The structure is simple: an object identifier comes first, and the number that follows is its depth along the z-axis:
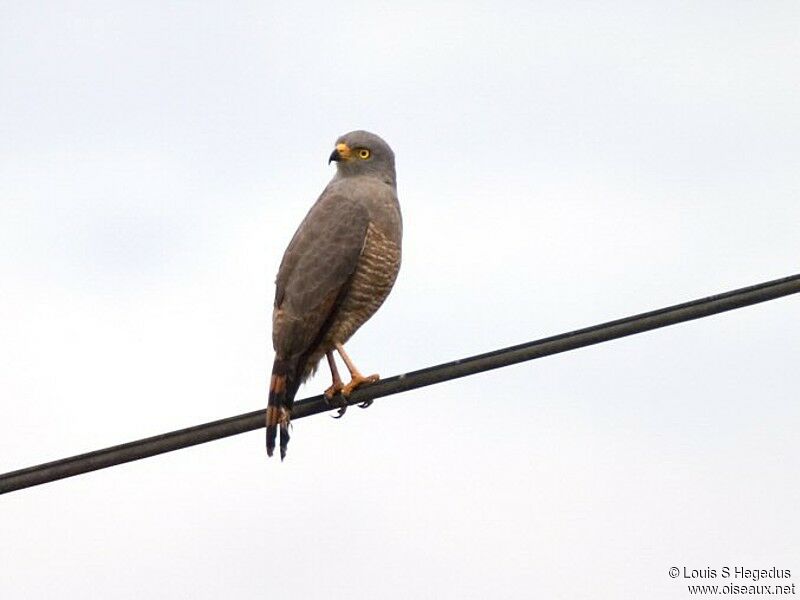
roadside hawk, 19.64
